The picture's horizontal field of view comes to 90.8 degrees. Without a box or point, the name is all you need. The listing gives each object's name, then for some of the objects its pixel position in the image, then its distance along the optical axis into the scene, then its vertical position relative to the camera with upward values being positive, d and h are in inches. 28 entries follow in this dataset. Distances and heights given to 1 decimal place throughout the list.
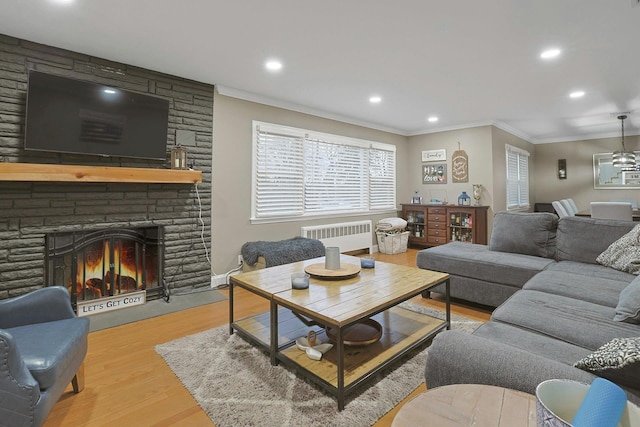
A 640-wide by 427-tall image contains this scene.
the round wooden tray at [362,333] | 82.7 -31.9
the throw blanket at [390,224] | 240.4 -4.2
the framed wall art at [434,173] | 254.4 +37.3
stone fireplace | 108.2 +5.5
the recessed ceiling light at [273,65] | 128.4 +64.3
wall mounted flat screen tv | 108.0 +37.4
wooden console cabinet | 228.1 -3.8
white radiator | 199.0 -10.6
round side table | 33.3 -21.3
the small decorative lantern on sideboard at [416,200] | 264.5 +15.7
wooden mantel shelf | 101.1 +16.2
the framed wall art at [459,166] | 241.0 +40.5
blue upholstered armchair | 49.1 -24.4
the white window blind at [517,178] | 261.9 +36.6
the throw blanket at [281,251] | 149.8 -16.2
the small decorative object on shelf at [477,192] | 232.2 +19.9
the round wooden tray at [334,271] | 94.7 -16.6
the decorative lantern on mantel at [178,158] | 137.2 +26.4
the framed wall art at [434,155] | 253.4 +52.0
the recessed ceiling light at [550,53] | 119.6 +64.3
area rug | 64.1 -39.5
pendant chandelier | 219.3 +42.2
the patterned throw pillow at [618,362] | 36.9 -17.7
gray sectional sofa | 42.2 -19.7
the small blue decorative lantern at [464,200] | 239.4 +14.4
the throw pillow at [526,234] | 125.6 -6.4
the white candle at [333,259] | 102.0 -13.1
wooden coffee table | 70.0 -30.6
